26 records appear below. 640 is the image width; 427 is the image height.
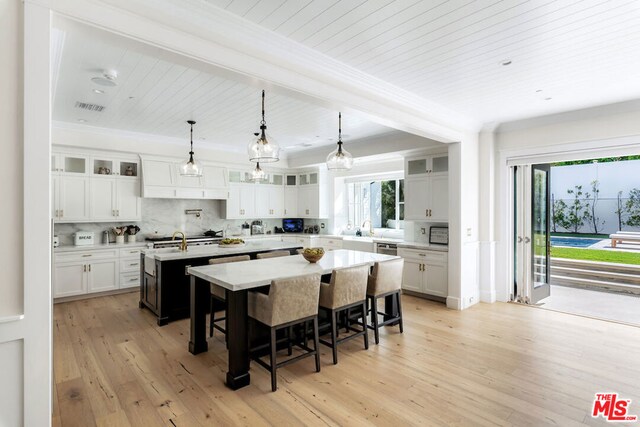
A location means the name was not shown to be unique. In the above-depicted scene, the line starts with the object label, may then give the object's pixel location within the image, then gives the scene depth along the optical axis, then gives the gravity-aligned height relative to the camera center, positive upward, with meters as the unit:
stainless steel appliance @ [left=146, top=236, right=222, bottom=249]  5.88 -0.53
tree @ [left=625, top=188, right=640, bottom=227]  9.26 +0.09
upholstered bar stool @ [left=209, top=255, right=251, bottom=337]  3.33 -0.79
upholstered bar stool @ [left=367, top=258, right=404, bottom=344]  3.65 -0.81
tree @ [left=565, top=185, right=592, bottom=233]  10.31 +0.01
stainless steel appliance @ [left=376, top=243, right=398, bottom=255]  5.95 -0.66
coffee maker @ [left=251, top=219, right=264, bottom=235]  7.67 -0.34
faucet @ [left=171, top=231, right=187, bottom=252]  4.64 -0.48
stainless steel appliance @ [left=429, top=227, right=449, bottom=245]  5.59 -0.40
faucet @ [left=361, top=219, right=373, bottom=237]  7.20 -0.30
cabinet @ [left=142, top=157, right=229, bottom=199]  5.91 +0.60
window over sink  7.00 +0.21
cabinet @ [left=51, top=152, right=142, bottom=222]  5.20 +0.42
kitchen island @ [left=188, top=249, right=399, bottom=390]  2.75 -0.59
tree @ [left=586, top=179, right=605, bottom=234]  9.97 +0.07
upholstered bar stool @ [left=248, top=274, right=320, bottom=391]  2.71 -0.81
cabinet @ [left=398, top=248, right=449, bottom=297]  5.14 -0.97
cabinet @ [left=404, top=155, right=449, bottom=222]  5.36 +0.39
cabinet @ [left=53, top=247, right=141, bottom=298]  5.07 -0.94
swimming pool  9.96 -0.95
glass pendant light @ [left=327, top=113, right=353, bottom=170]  3.82 +0.61
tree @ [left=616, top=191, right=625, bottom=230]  9.58 +0.01
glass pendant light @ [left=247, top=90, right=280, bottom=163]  3.27 +0.64
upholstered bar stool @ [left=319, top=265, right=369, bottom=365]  3.20 -0.81
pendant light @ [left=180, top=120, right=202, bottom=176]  4.60 +0.63
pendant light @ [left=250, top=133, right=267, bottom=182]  4.82 +0.56
